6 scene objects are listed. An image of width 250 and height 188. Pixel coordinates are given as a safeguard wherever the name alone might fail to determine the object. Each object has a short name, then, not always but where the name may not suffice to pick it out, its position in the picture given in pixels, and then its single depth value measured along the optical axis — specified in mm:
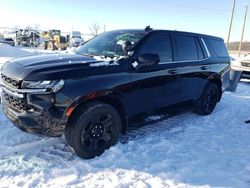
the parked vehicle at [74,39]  19666
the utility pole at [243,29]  25709
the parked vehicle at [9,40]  24151
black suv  2405
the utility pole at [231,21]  22641
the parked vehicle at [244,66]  8766
